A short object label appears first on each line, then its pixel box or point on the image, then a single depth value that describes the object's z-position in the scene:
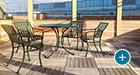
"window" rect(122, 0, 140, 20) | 7.66
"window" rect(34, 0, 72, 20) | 7.93
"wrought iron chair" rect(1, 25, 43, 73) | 3.08
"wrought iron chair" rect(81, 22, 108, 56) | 4.22
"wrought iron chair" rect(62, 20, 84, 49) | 4.83
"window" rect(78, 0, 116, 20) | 7.81
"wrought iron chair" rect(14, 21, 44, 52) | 4.66
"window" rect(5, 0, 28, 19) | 8.07
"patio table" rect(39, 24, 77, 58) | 3.96
